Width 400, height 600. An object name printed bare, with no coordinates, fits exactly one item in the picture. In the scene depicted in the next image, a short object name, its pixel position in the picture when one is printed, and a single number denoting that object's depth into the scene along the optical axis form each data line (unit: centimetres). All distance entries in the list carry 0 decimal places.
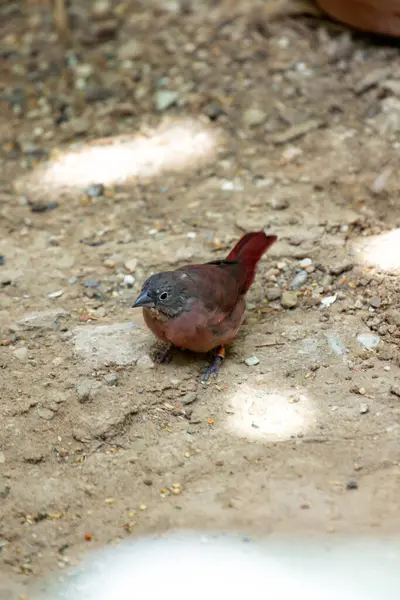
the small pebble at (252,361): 819
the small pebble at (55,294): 928
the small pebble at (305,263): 932
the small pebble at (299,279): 913
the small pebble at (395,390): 750
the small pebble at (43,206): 1086
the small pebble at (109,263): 966
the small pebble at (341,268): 912
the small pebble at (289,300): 884
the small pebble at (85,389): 776
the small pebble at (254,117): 1176
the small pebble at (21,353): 834
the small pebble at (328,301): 877
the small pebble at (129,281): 939
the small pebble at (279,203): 1027
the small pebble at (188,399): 779
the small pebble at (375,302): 858
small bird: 795
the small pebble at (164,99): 1233
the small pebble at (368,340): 815
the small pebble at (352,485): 662
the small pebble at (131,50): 1316
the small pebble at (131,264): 955
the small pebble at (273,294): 905
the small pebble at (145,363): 815
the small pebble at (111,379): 793
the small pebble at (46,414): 761
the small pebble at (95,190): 1102
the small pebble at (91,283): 940
